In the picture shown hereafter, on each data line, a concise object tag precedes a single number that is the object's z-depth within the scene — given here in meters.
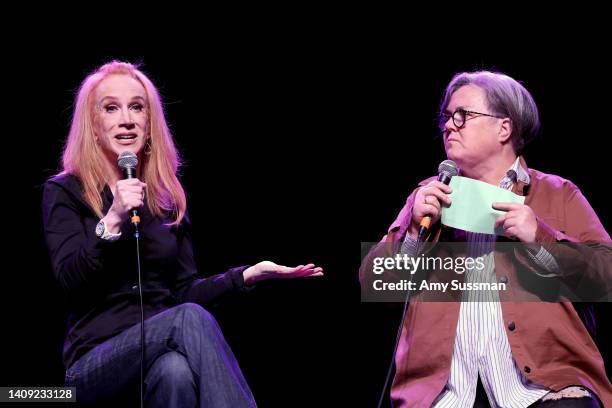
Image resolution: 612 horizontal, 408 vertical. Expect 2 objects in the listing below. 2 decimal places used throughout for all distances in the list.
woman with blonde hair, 4.21
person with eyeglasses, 4.37
